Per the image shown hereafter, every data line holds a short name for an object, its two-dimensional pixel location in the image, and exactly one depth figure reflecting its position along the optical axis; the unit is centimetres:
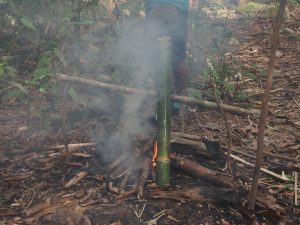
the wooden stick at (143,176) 359
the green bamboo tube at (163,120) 365
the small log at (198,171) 372
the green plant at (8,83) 501
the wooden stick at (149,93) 374
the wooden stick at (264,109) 294
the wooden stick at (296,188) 358
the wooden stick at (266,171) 392
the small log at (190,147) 410
